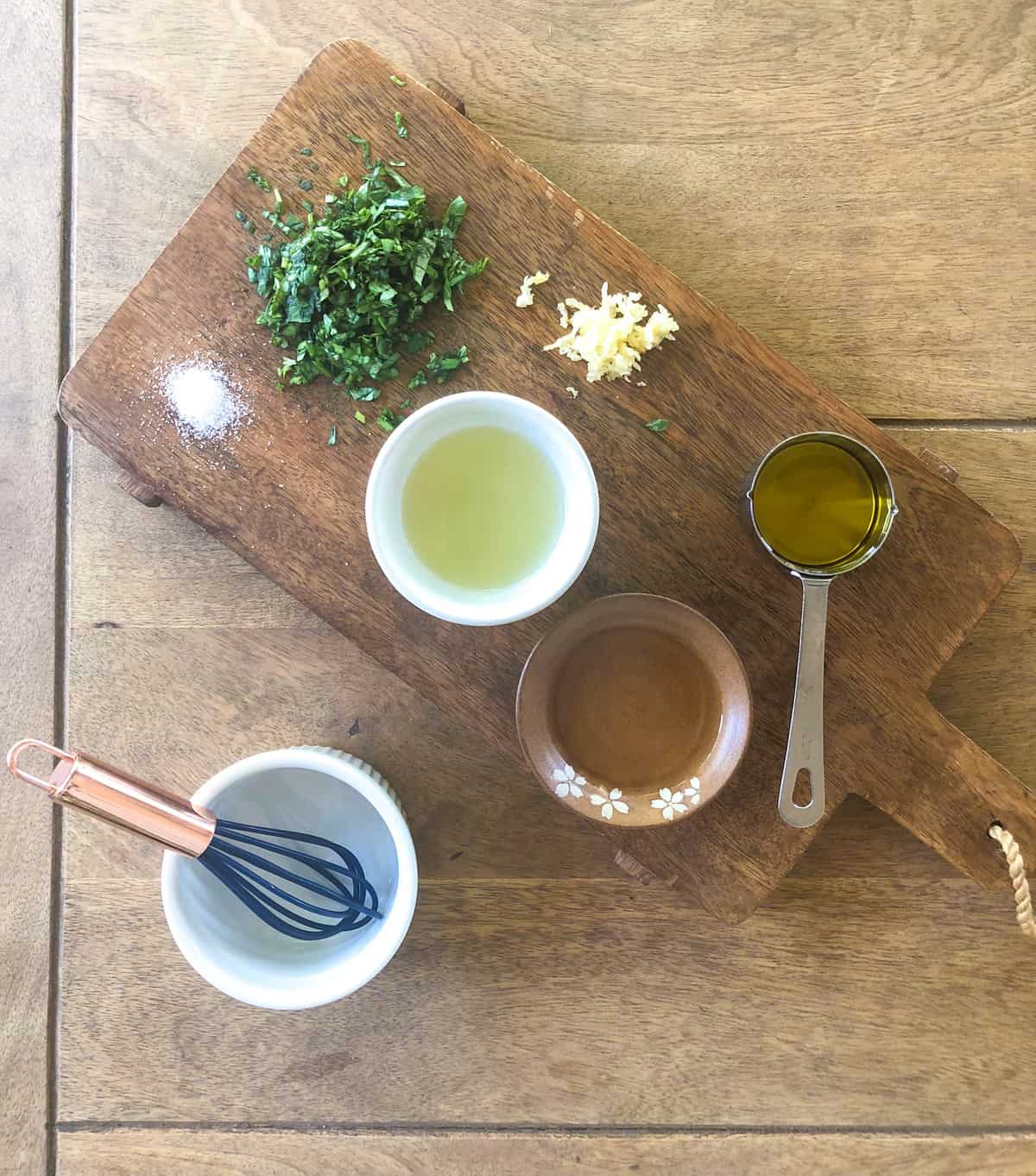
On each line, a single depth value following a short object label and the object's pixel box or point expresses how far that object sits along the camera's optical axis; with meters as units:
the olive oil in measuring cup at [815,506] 0.81
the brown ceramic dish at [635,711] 0.80
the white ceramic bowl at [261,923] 0.80
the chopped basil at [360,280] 0.78
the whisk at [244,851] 0.66
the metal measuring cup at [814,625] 0.79
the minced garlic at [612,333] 0.80
